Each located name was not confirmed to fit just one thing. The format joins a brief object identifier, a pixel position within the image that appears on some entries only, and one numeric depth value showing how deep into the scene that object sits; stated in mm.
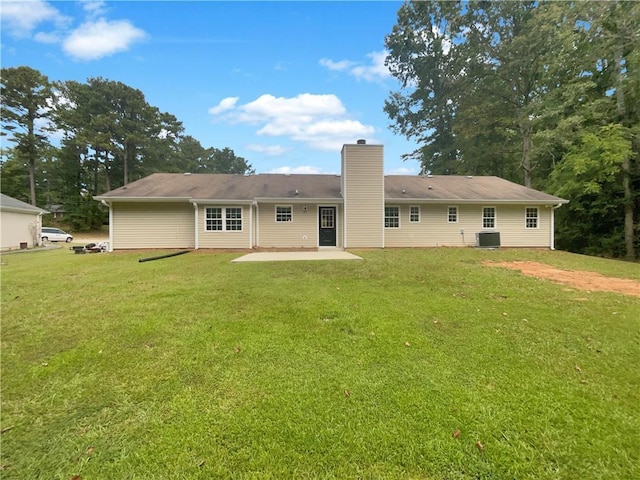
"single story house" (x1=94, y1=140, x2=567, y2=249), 13625
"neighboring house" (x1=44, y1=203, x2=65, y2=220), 35025
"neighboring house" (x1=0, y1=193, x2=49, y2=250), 17172
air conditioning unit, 14453
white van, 24297
